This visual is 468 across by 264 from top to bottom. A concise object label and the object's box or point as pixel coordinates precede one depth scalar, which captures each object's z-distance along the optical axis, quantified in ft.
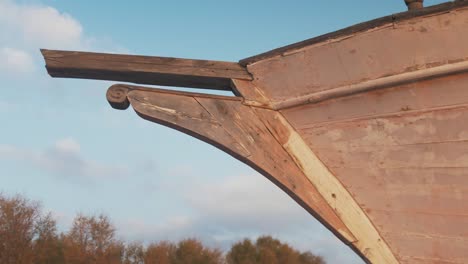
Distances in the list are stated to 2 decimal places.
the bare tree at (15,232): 96.68
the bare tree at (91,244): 107.96
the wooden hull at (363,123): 9.75
